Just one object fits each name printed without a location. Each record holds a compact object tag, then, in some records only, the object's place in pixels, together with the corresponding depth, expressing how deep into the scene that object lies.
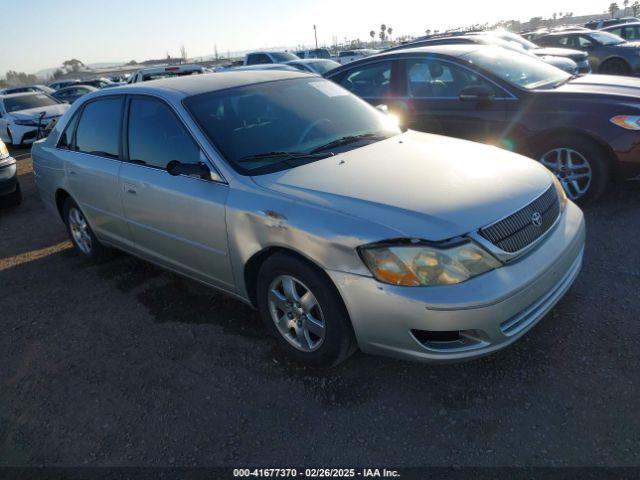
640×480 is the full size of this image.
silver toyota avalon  2.42
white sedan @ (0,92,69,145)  12.73
